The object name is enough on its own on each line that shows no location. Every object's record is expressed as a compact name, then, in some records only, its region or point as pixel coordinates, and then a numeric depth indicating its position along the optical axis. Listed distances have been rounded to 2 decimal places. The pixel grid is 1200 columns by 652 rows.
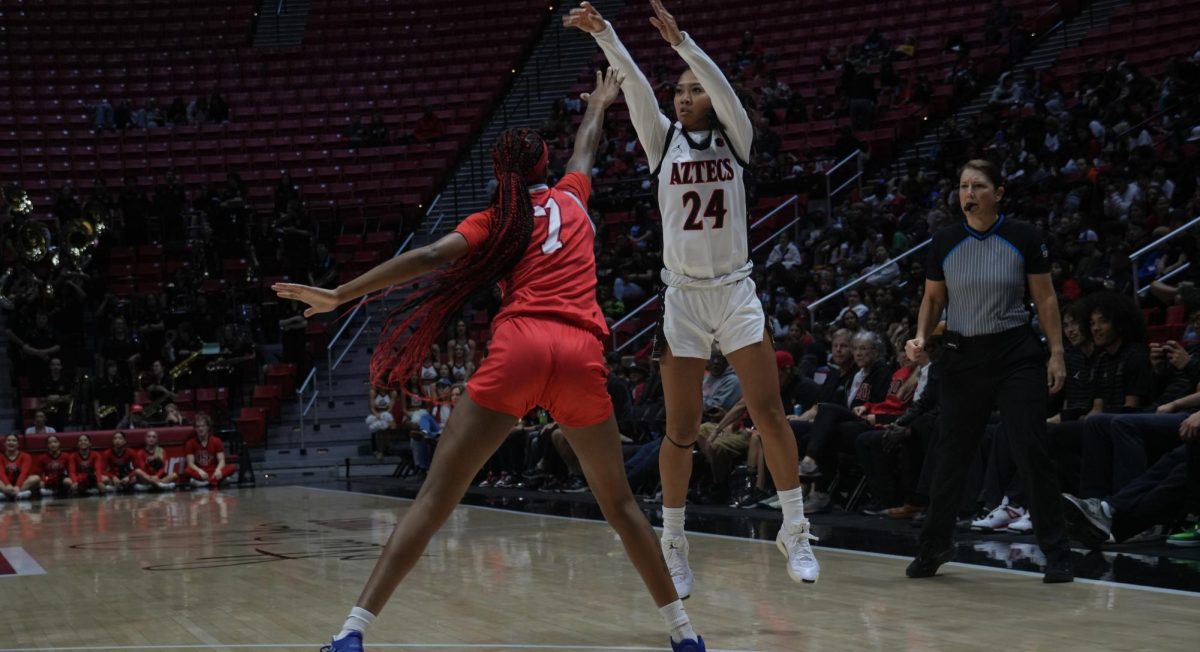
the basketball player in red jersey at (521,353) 3.75
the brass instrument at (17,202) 19.12
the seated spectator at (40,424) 15.73
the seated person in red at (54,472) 15.02
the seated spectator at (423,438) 14.66
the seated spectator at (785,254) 15.59
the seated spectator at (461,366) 14.87
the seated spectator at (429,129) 22.52
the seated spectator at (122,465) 15.27
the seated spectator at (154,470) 15.30
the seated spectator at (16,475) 14.69
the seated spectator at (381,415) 16.38
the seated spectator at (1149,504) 6.12
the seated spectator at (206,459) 15.45
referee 5.46
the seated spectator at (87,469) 15.14
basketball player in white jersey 5.11
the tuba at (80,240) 18.91
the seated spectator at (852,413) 8.87
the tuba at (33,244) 18.80
